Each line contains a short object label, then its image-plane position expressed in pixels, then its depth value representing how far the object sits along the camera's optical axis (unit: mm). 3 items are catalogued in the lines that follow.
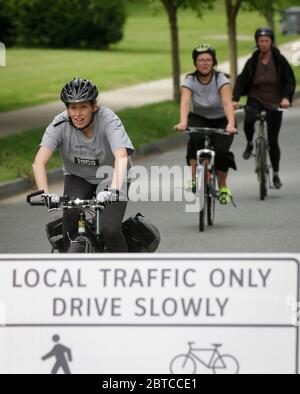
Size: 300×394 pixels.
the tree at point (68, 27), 60781
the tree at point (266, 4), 36750
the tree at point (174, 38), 30109
